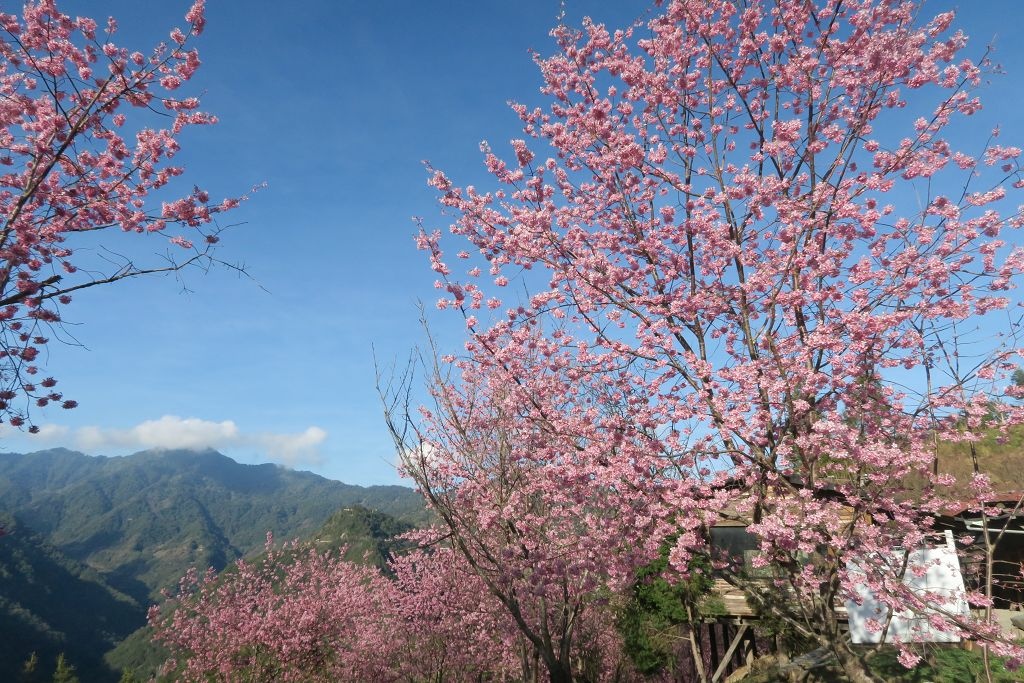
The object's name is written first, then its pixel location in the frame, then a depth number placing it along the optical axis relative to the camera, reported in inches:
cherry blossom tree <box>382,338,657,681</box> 344.8
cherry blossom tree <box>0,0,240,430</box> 236.7
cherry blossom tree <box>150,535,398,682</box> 800.9
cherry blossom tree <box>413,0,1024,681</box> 270.5
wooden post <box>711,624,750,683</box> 725.3
